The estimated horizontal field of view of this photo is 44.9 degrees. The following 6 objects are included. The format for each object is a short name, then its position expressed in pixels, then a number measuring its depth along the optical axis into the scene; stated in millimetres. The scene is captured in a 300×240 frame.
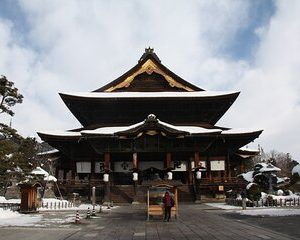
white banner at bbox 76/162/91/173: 42688
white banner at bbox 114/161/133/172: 42344
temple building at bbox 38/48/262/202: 38562
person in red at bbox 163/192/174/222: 20125
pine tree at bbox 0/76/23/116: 26422
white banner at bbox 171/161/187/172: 42094
